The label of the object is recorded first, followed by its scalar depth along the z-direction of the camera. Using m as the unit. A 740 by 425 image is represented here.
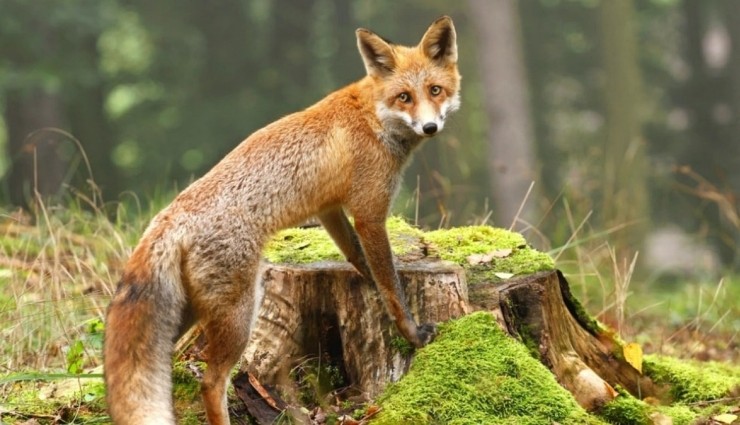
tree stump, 10.89
